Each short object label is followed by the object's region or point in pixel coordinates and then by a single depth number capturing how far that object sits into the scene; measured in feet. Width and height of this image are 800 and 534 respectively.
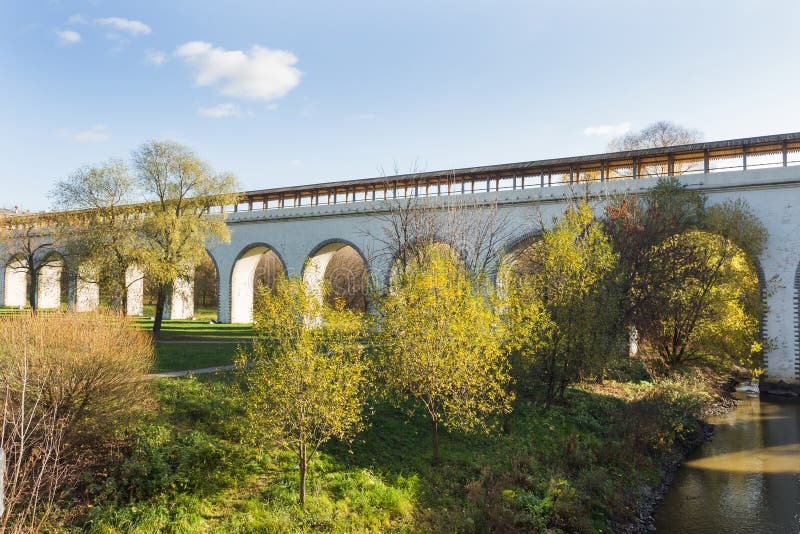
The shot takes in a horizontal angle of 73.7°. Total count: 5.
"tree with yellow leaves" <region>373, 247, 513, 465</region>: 37.35
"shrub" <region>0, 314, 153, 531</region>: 26.94
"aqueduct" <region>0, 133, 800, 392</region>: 68.95
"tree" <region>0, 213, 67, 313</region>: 82.89
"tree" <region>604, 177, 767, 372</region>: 65.05
